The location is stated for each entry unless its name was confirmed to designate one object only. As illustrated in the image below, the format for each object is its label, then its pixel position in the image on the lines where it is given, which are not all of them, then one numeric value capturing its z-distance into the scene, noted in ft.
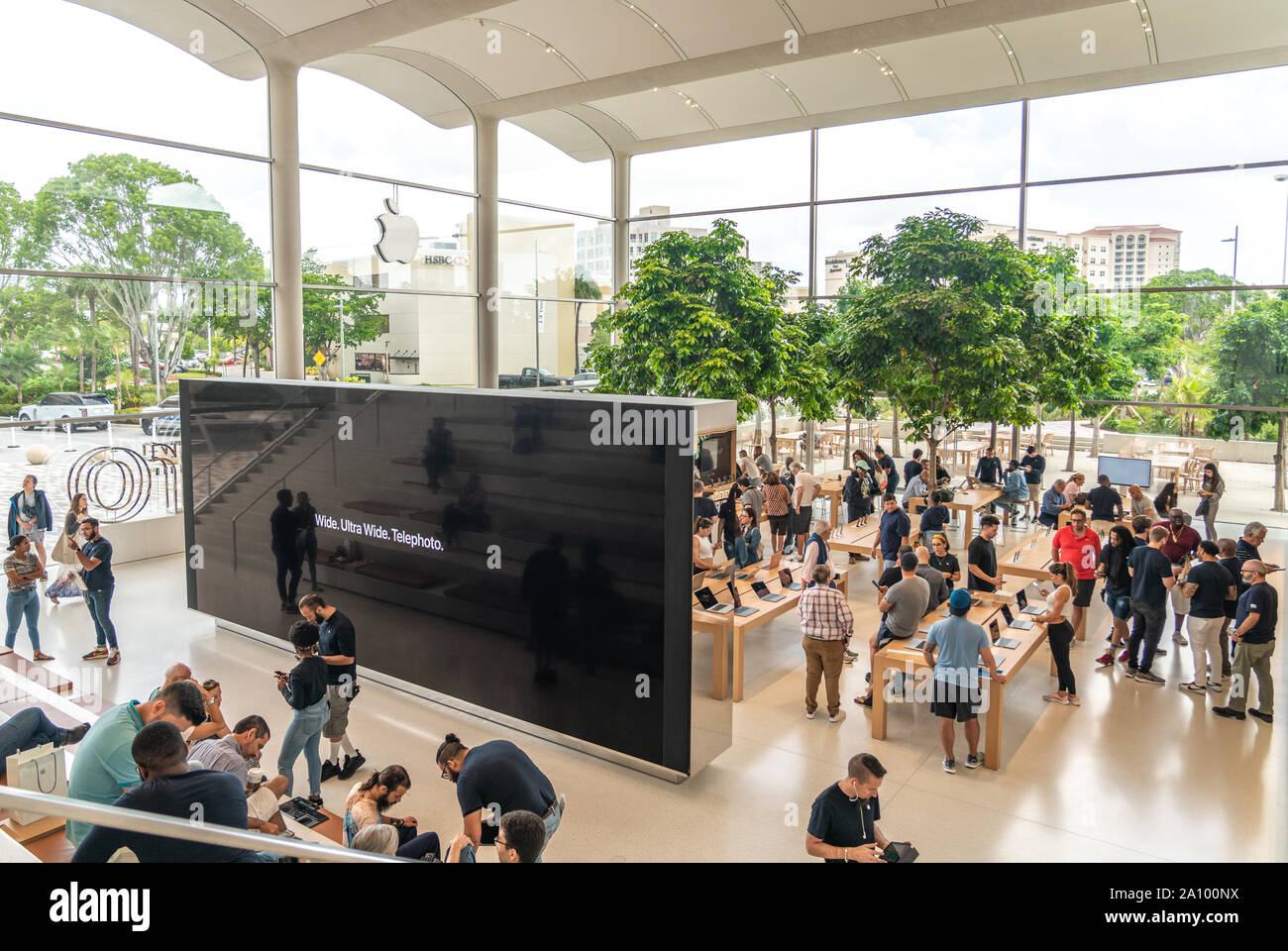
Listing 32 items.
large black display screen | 21.18
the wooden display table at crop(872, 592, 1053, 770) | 23.06
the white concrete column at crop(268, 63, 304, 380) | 44.70
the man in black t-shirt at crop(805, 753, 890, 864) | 15.08
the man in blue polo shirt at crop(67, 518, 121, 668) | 28.66
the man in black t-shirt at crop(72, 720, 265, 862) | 11.57
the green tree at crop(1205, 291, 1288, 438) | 47.83
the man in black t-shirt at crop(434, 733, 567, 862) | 15.97
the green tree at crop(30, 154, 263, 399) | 39.34
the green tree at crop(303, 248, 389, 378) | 49.08
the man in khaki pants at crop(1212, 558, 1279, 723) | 24.93
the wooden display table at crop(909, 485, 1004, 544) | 45.24
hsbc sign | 55.93
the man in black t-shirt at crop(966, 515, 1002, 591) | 31.12
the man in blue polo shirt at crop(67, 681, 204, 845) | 15.49
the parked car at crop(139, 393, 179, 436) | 43.80
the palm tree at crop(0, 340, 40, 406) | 38.47
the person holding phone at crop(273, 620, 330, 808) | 20.29
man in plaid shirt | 25.27
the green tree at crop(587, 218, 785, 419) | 42.34
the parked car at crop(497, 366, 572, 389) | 61.41
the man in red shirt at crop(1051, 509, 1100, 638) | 31.81
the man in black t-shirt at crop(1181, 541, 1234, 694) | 26.63
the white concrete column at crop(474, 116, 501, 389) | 57.67
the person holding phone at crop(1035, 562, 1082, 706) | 26.27
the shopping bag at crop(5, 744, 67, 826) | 15.26
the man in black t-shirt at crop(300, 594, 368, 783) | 22.16
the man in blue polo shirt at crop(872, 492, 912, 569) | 34.81
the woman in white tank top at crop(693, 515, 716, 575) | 29.32
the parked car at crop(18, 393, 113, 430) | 39.75
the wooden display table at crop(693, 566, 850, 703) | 24.64
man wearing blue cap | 22.50
